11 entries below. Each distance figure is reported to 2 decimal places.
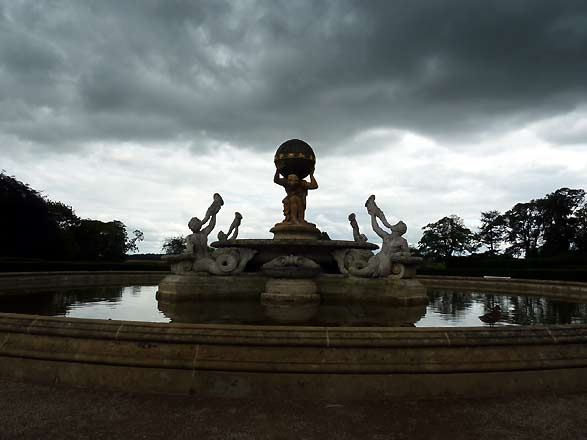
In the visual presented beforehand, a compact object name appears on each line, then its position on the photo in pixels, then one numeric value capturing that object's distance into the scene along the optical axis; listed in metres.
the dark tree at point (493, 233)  86.50
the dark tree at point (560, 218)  68.38
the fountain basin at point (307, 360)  5.04
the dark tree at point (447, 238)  83.06
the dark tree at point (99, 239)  62.01
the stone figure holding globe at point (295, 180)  16.38
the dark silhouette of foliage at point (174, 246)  97.74
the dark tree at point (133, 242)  103.53
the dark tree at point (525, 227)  78.12
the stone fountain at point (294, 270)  11.30
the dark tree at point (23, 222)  43.08
